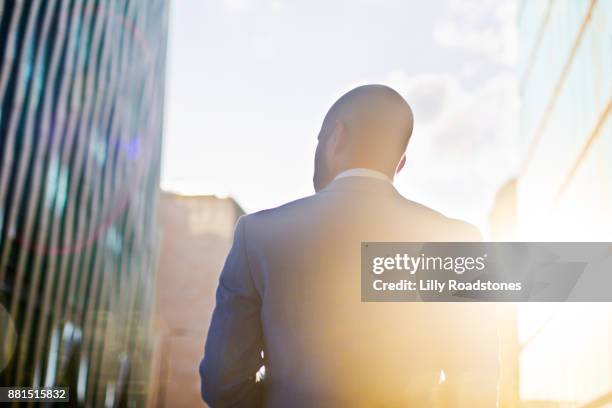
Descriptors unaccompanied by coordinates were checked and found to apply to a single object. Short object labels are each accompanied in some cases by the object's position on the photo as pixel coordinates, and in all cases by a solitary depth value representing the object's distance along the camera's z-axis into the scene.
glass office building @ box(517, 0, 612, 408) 6.84
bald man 1.69
